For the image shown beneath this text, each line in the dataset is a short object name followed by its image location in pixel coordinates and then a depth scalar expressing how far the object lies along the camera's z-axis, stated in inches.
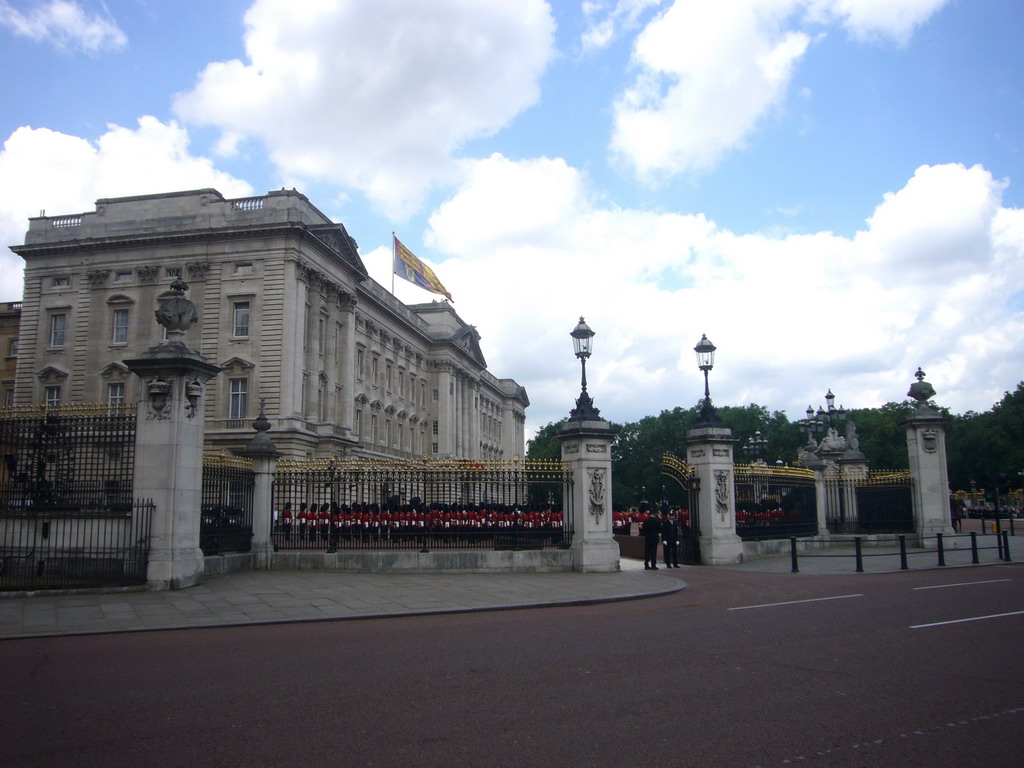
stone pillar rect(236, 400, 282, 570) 762.2
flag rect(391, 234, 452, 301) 2716.5
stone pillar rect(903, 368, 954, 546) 1028.5
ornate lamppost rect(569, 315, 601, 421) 791.8
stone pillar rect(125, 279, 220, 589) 609.0
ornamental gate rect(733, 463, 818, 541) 954.7
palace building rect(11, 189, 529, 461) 2009.1
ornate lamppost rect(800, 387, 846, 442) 1362.0
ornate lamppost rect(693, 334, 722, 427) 891.4
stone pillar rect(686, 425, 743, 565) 874.1
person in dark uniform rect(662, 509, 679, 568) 837.2
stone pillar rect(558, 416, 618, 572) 754.7
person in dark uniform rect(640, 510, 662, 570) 812.6
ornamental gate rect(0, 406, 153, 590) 615.2
